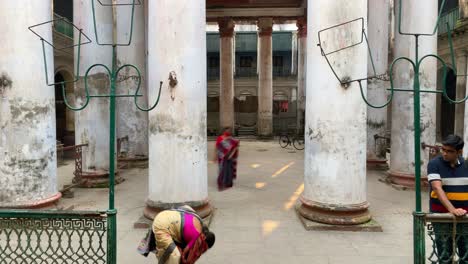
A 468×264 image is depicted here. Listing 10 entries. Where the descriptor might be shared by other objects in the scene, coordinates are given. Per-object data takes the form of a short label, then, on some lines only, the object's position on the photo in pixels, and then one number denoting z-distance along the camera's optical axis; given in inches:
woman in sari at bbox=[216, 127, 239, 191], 418.6
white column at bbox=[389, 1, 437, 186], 411.8
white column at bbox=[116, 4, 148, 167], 566.9
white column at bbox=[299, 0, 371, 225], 282.5
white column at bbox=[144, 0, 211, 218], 283.9
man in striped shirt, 171.3
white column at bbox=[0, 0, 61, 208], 302.8
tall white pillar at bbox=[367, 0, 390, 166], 549.6
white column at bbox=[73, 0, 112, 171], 441.7
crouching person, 152.6
